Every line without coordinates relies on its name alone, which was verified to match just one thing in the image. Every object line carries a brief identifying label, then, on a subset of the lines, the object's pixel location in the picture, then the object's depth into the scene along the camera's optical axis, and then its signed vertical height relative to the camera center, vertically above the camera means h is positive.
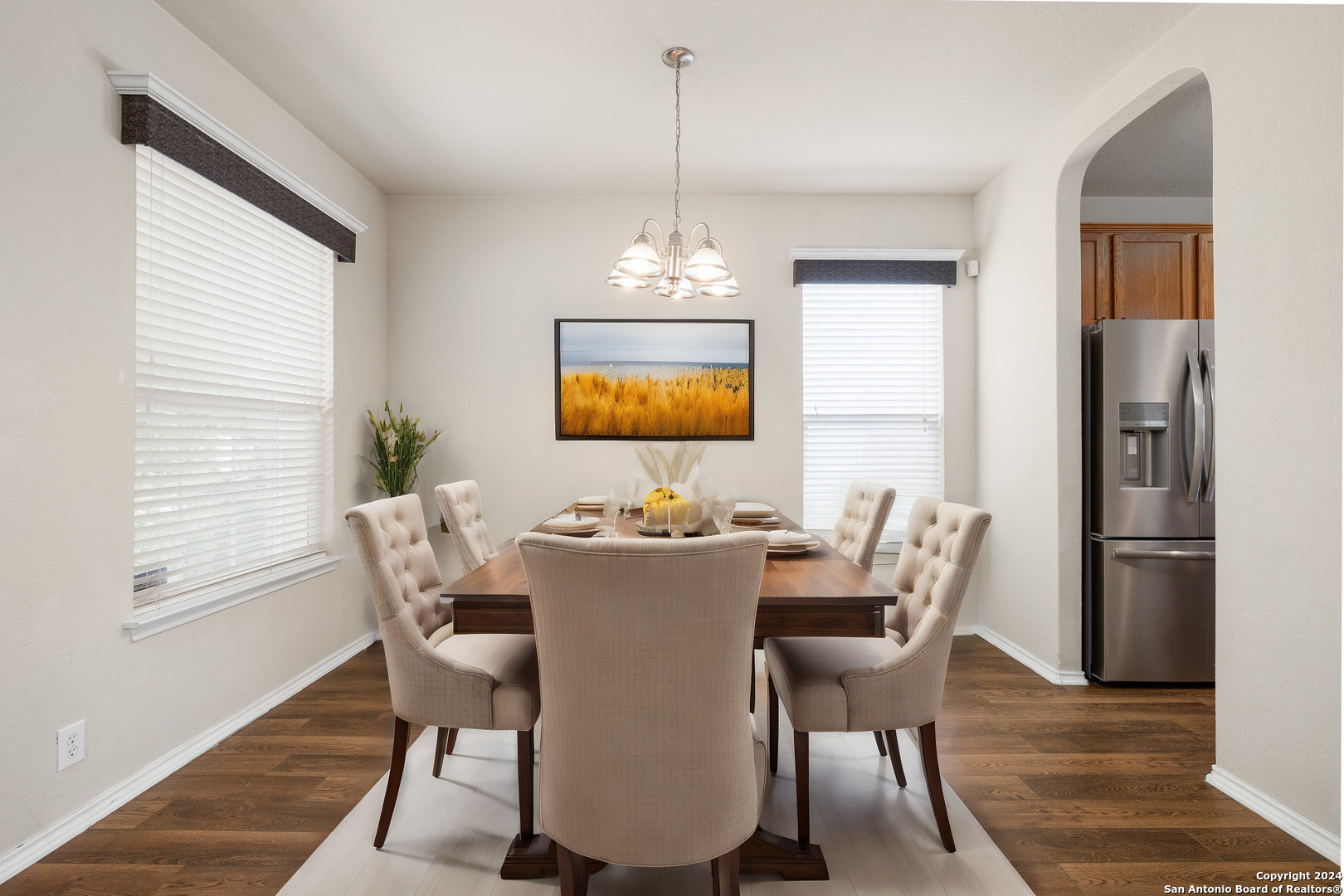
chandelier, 2.39 +0.65
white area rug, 1.72 -1.11
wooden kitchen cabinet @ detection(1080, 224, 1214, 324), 3.77 +1.01
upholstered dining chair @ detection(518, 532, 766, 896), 1.21 -0.47
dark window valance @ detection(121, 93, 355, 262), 2.15 +1.06
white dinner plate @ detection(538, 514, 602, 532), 2.38 -0.28
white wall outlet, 1.93 -0.86
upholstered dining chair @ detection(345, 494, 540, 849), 1.79 -0.62
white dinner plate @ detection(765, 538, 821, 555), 2.14 -0.32
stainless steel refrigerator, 3.13 -0.30
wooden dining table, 1.60 -0.39
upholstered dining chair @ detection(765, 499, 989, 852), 1.78 -0.62
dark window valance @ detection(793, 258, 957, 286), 4.07 +1.07
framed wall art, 4.11 +0.44
